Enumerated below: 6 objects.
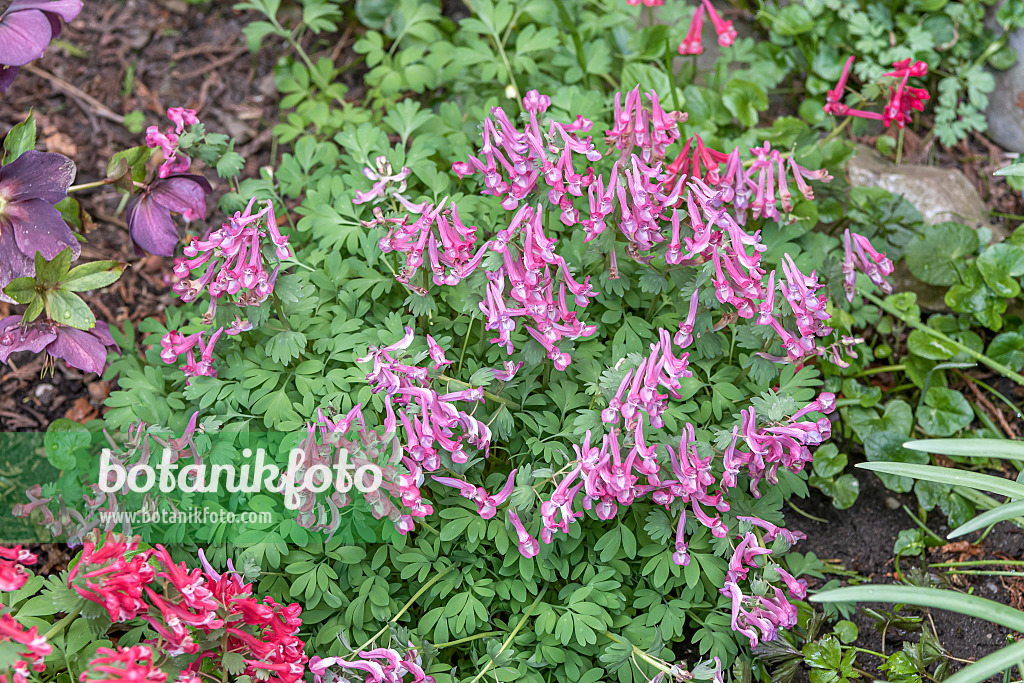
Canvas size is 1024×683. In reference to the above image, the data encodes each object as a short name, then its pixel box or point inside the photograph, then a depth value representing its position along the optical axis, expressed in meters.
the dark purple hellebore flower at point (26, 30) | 1.93
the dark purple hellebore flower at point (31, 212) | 1.90
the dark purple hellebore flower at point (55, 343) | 2.00
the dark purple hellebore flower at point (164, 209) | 2.15
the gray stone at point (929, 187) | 2.97
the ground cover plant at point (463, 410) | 1.79
